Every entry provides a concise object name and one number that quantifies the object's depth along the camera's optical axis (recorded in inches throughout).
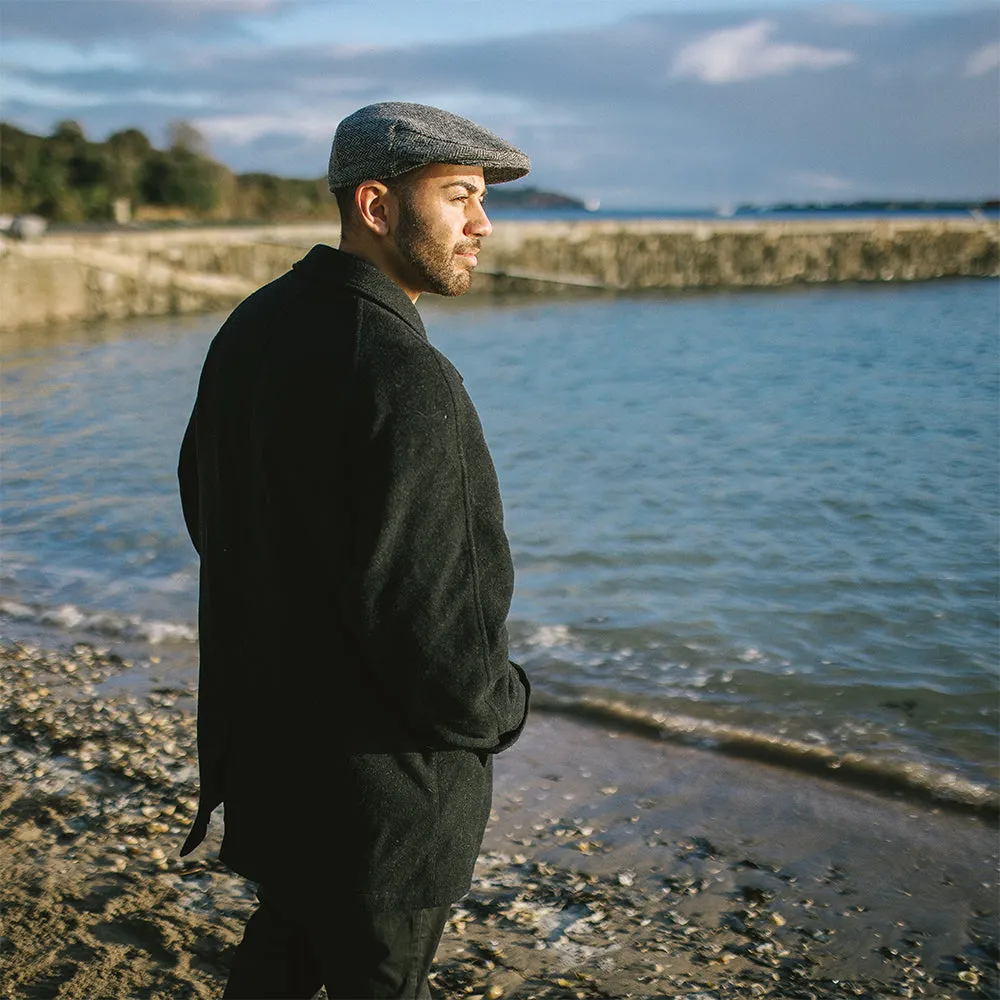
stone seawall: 1151.6
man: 74.0
